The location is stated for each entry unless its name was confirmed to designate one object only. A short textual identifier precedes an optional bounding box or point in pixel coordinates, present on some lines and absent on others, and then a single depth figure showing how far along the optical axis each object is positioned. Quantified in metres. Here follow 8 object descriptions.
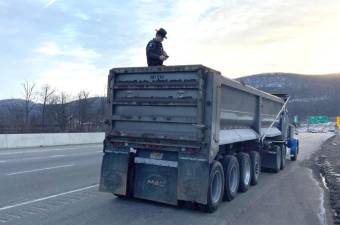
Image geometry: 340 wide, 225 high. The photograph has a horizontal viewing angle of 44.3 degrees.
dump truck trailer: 7.93
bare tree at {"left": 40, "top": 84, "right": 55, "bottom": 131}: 54.90
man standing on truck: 9.06
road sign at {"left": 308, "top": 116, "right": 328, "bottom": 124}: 69.88
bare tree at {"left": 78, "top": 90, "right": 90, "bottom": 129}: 51.61
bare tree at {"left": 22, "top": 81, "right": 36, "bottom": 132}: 53.07
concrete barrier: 24.92
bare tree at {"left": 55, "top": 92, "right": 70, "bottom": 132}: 50.39
